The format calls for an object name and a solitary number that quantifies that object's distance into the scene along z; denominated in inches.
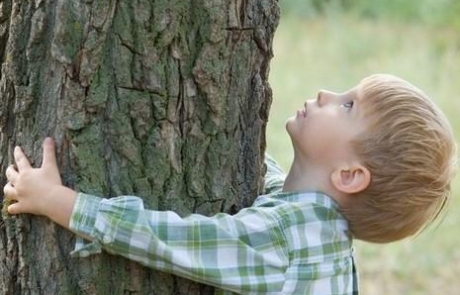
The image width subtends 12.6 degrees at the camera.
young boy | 91.6
